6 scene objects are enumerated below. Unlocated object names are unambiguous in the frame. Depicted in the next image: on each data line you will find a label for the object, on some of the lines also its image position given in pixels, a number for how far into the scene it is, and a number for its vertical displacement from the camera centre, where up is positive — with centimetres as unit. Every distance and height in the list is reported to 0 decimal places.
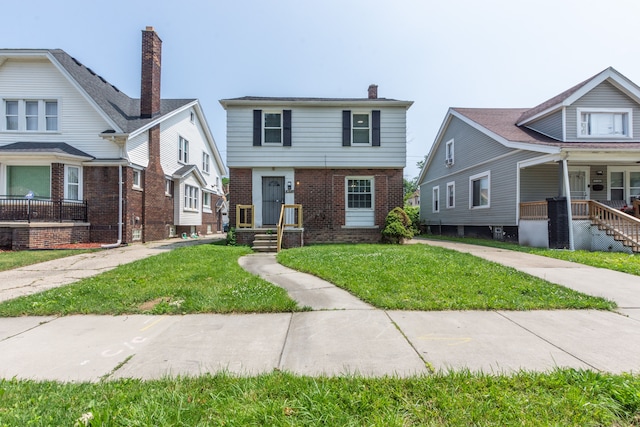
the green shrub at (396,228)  1151 -51
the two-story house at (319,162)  1218 +216
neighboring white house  1126 +239
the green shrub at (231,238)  1127 -88
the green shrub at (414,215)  2075 -3
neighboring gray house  1003 +194
